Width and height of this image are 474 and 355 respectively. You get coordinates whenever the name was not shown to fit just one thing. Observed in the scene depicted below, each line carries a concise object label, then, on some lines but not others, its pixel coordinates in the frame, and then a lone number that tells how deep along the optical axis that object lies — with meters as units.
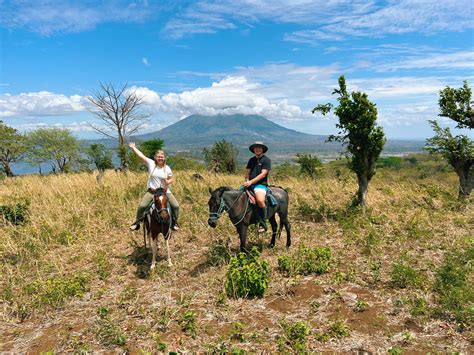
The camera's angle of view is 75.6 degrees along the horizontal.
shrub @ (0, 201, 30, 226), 10.18
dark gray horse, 7.07
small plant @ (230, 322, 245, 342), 4.90
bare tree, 22.22
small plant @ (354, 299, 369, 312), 5.58
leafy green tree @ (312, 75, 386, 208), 10.28
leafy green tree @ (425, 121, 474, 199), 11.49
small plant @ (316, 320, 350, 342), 4.84
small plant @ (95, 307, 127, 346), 4.86
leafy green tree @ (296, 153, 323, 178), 26.52
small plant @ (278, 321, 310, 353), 4.55
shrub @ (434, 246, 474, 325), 5.04
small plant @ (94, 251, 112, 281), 7.25
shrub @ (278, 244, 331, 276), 7.04
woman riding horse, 7.71
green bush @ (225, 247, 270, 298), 6.08
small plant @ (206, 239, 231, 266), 7.67
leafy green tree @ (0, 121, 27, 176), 31.64
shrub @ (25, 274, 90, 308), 6.11
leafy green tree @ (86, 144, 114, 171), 41.22
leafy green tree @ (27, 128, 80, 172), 42.75
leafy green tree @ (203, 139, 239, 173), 25.91
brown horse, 7.14
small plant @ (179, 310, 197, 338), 5.05
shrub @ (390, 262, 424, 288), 6.11
